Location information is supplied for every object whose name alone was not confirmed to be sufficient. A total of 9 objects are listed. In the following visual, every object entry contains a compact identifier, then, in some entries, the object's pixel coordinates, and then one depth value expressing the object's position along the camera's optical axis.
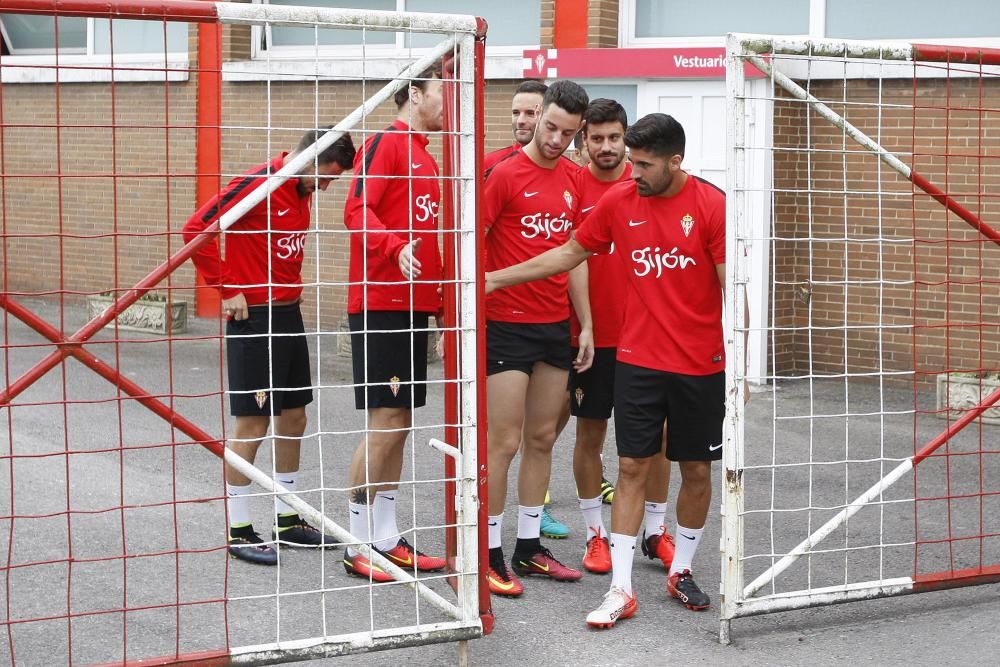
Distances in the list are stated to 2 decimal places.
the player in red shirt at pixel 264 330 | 10.79
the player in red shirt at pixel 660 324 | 9.62
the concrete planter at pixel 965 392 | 17.23
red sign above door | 20.45
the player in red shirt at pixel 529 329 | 10.32
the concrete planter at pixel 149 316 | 26.00
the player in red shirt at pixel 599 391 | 11.15
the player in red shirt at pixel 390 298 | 10.00
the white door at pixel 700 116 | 20.70
